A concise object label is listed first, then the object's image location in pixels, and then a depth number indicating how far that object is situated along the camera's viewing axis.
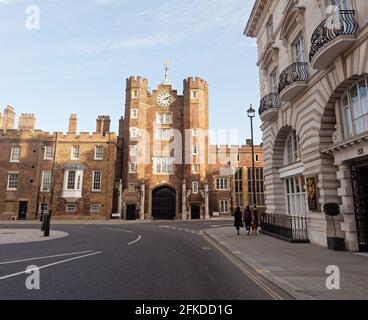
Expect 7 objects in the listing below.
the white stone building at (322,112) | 10.23
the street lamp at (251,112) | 20.48
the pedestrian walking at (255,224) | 17.78
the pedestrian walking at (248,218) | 17.50
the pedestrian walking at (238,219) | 17.75
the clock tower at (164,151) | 41.31
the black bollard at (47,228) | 16.69
